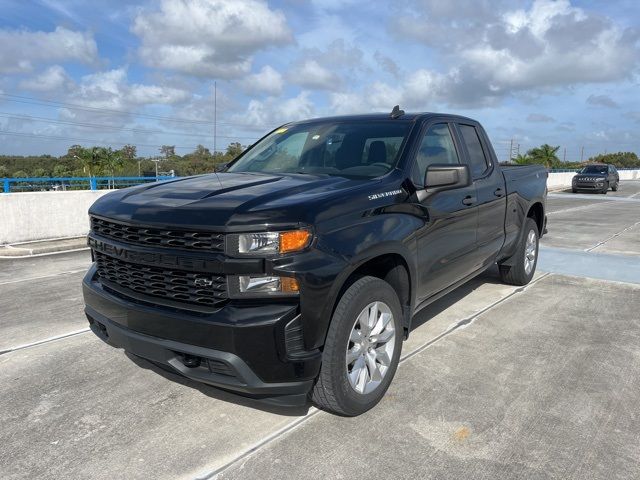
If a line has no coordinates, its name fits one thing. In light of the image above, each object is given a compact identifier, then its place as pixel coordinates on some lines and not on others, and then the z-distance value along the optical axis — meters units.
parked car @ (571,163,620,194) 27.69
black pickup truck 2.67
